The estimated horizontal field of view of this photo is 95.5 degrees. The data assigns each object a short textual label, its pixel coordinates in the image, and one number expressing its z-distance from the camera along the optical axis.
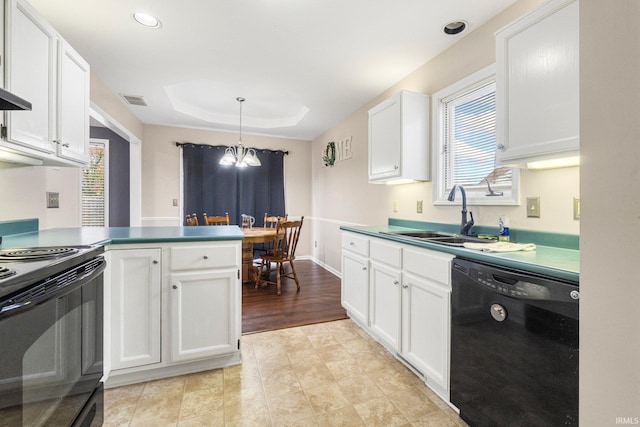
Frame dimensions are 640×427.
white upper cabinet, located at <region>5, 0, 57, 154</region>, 1.38
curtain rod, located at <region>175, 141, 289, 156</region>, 4.82
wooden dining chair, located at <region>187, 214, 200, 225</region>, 4.08
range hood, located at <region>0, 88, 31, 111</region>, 1.02
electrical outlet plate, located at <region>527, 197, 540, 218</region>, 1.75
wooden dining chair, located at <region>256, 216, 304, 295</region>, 3.63
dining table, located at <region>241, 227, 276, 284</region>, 3.60
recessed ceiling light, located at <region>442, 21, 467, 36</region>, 2.11
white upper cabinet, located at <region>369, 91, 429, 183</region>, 2.55
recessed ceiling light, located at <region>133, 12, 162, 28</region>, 2.04
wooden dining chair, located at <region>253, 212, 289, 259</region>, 4.87
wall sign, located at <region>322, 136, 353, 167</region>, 4.23
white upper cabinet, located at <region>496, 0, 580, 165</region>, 1.34
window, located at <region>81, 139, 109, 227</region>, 4.61
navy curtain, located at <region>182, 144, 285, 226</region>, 4.89
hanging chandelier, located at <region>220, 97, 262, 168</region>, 4.01
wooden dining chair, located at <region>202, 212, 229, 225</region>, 4.40
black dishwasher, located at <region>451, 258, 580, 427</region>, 1.04
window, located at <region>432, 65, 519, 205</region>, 2.04
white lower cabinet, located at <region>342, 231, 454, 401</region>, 1.63
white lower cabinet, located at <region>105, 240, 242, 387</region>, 1.75
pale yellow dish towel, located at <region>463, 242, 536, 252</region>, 1.49
